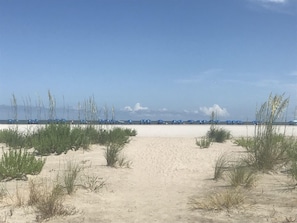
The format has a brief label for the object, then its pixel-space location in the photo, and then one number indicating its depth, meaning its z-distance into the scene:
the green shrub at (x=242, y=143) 14.09
